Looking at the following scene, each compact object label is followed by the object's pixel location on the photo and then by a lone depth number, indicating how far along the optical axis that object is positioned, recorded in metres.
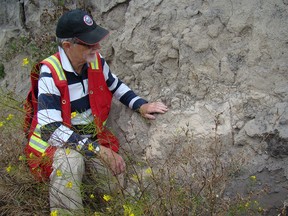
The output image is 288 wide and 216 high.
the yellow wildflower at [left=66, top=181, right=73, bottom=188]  2.55
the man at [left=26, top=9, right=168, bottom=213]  2.74
